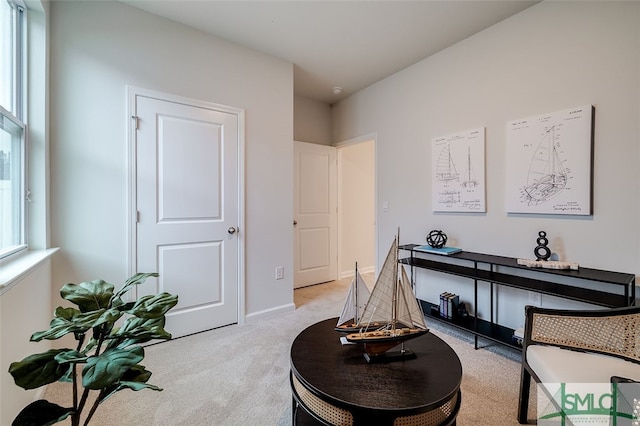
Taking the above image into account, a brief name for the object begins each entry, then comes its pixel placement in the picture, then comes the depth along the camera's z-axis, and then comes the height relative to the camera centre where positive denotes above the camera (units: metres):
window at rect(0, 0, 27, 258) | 1.54 +0.46
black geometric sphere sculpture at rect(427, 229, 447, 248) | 2.74 -0.28
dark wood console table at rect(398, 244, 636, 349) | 1.74 -0.52
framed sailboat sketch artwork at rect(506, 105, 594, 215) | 1.97 +0.36
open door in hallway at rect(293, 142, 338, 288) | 3.91 -0.04
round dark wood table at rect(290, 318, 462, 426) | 1.00 -0.68
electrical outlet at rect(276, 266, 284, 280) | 3.02 -0.65
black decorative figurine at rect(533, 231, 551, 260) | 2.11 -0.28
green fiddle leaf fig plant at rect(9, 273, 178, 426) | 0.71 -0.38
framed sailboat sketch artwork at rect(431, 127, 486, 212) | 2.56 +0.37
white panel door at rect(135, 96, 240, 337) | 2.31 +0.02
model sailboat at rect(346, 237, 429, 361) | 1.28 -0.48
